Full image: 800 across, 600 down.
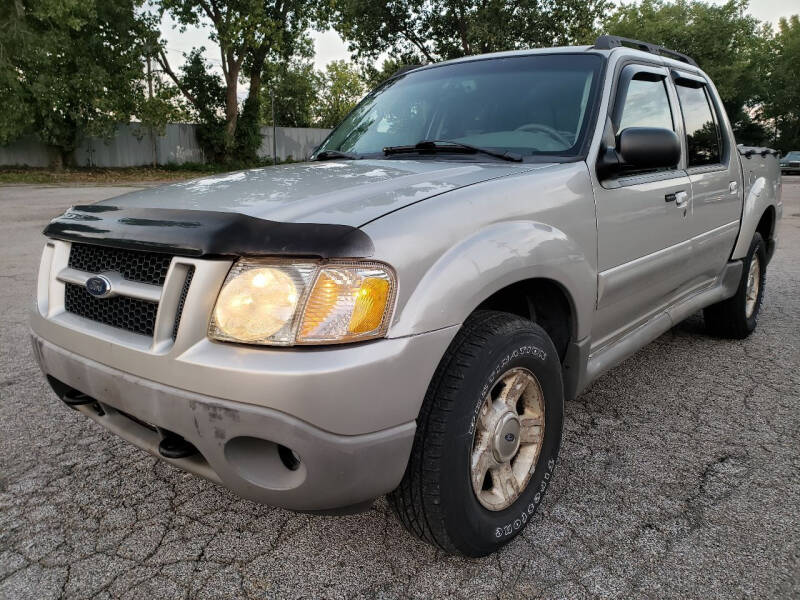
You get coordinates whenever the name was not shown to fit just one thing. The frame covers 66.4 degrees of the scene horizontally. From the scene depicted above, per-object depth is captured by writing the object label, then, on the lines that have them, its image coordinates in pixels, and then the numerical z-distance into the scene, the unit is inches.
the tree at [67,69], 853.8
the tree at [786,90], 1860.2
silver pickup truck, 61.6
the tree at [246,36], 1007.0
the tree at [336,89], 2452.0
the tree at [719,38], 1537.9
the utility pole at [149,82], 1066.6
